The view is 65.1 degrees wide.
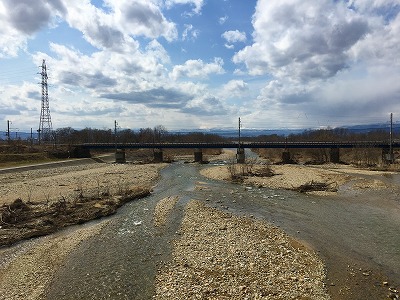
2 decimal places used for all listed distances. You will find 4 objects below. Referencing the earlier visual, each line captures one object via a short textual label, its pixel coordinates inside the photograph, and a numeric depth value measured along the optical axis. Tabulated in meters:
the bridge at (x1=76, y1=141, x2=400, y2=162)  78.94
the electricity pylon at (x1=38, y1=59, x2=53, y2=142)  81.85
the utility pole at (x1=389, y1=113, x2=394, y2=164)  72.12
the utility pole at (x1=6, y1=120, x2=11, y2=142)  89.97
